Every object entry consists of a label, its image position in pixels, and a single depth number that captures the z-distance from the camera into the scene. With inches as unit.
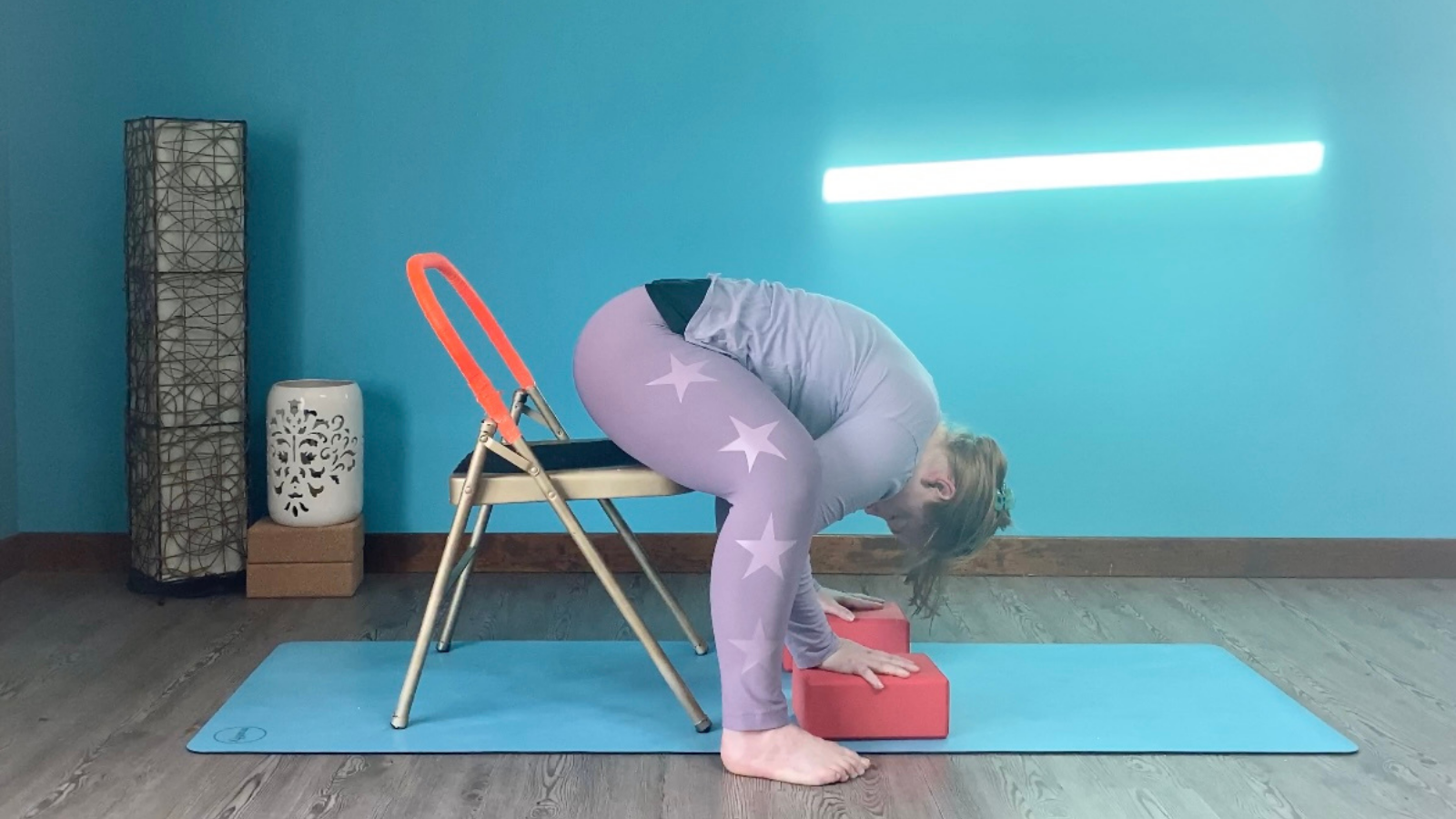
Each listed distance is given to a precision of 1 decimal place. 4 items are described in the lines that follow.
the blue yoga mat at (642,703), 97.7
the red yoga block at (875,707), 97.5
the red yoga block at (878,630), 109.1
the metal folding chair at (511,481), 96.3
